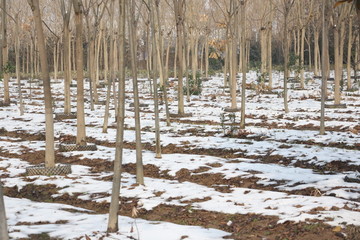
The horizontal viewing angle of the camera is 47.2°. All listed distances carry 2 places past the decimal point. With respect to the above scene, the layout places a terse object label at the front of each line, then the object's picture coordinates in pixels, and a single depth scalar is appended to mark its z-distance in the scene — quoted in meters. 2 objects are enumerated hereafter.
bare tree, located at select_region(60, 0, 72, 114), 12.79
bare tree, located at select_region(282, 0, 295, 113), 15.64
